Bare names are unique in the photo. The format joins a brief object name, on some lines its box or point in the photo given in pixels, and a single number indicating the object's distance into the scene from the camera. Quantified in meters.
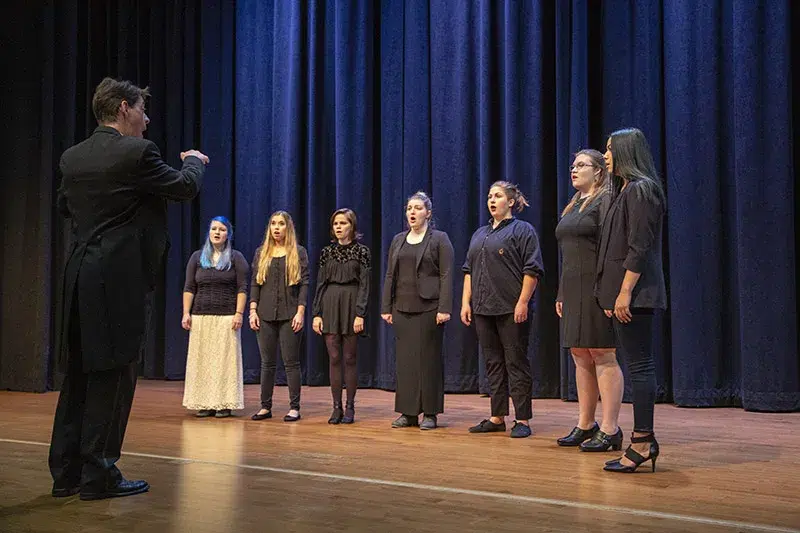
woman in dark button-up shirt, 4.38
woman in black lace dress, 4.95
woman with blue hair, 5.28
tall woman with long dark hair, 3.21
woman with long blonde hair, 5.13
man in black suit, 2.71
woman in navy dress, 3.71
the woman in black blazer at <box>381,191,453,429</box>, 4.69
